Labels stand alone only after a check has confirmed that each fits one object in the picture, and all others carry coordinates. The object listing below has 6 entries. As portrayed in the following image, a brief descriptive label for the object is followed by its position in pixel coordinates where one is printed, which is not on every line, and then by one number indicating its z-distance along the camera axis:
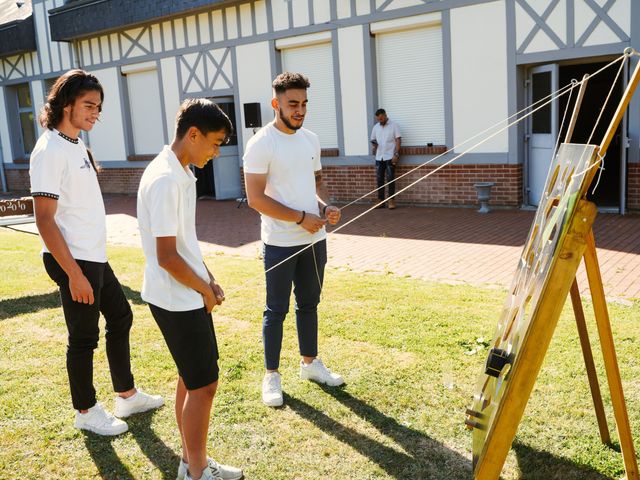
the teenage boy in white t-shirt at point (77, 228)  3.08
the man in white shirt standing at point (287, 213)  3.60
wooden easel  2.16
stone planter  10.59
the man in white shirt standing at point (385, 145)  11.62
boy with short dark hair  2.49
